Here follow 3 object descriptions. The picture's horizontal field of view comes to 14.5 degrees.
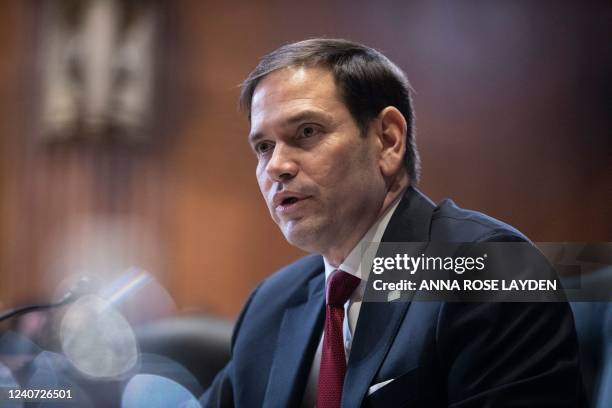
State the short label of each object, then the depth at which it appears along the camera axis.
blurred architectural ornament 3.80
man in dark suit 2.37
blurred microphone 2.50
